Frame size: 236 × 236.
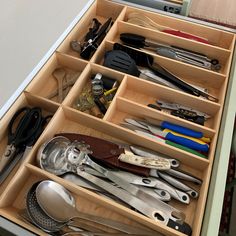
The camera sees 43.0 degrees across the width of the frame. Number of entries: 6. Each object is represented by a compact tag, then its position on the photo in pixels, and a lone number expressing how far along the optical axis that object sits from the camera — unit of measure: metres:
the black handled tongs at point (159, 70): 0.85
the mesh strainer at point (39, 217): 0.63
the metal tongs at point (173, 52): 0.92
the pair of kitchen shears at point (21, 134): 0.69
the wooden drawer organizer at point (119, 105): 0.66
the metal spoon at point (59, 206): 0.64
